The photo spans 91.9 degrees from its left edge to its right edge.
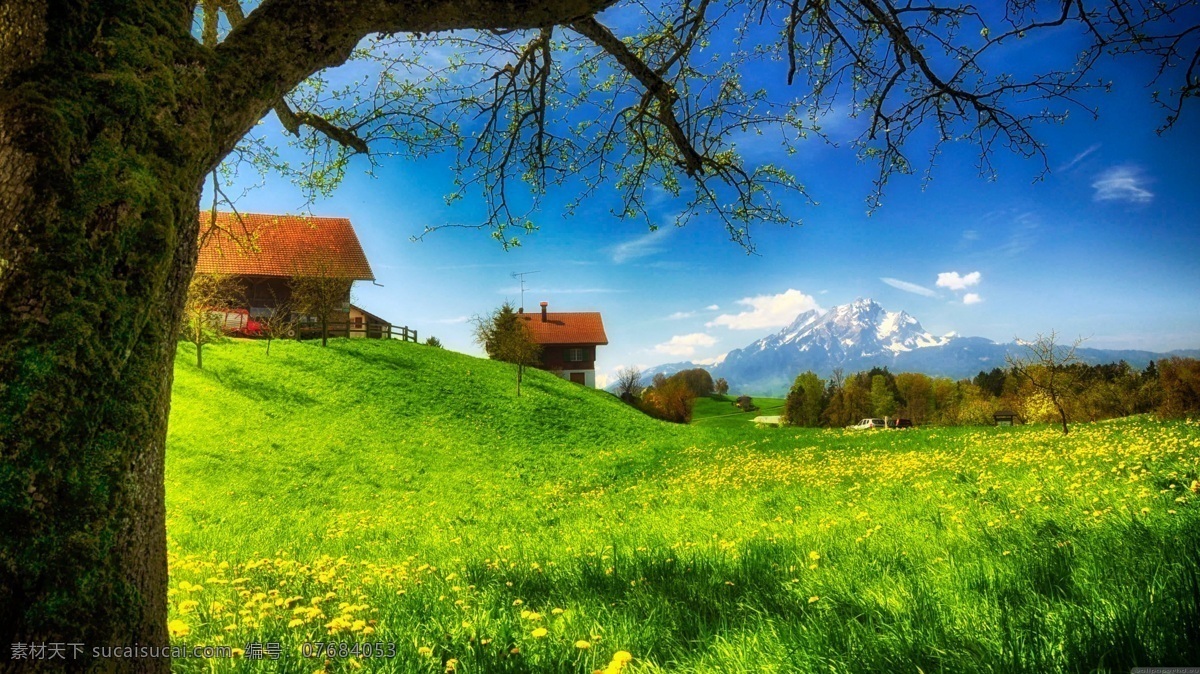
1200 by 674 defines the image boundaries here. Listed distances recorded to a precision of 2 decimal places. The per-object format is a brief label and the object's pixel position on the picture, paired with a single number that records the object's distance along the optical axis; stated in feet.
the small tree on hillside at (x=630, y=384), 220.64
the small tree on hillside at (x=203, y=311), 88.25
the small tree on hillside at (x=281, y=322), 120.98
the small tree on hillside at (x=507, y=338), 121.80
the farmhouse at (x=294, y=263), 132.26
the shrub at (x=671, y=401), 213.25
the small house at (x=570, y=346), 225.35
